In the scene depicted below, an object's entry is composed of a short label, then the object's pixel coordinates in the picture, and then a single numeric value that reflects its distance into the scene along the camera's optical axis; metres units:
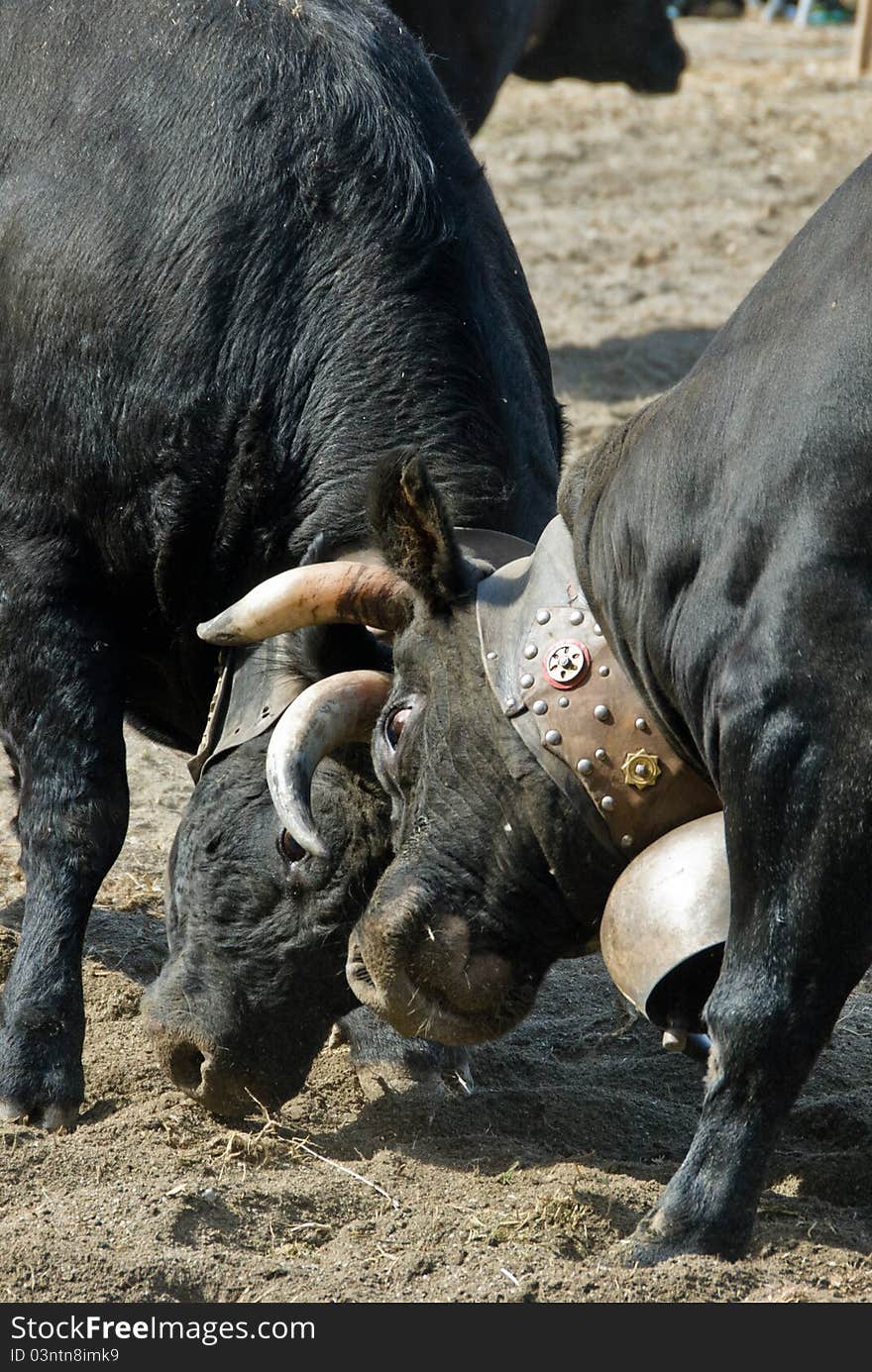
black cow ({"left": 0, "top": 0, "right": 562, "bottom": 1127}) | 8.80
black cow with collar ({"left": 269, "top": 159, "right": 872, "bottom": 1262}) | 6.86
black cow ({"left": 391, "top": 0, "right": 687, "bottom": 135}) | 16.45
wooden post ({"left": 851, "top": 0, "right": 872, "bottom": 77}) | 36.22
